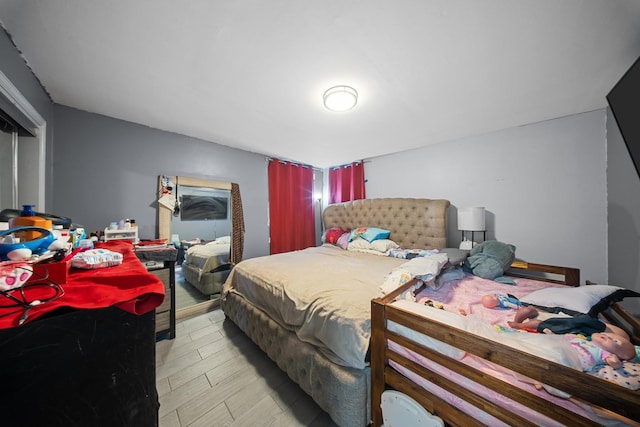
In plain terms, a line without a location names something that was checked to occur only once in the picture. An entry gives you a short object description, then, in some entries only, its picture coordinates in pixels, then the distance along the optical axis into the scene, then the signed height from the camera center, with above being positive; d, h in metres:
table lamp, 2.36 -0.05
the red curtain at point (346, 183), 3.82 +0.63
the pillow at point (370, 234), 3.11 -0.31
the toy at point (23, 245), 0.74 -0.13
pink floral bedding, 1.34 -0.65
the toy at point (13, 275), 0.55 -0.18
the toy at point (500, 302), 1.42 -0.62
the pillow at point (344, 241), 3.36 -0.46
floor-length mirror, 2.62 -0.29
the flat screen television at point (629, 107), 1.19 +0.70
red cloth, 0.53 -0.26
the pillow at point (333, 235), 3.64 -0.38
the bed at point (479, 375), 0.66 -0.66
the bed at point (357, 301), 1.19 -0.87
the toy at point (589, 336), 0.84 -0.59
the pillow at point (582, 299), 1.22 -0.53
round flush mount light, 1.71 +1.03
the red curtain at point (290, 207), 3.73 +0.14
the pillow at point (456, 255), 2.00 -0.42
